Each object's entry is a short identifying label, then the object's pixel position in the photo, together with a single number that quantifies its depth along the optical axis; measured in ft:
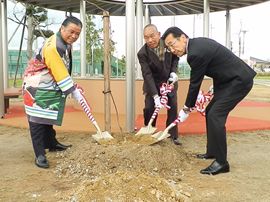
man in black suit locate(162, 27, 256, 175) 7.84
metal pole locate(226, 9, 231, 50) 25.43
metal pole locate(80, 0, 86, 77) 22.12
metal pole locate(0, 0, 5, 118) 15.84
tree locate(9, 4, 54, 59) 33.16
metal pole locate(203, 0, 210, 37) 22.28
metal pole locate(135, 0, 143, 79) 18.71
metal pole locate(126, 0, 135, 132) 11.76
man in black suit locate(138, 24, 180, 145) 9.90
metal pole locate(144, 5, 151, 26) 25.50
